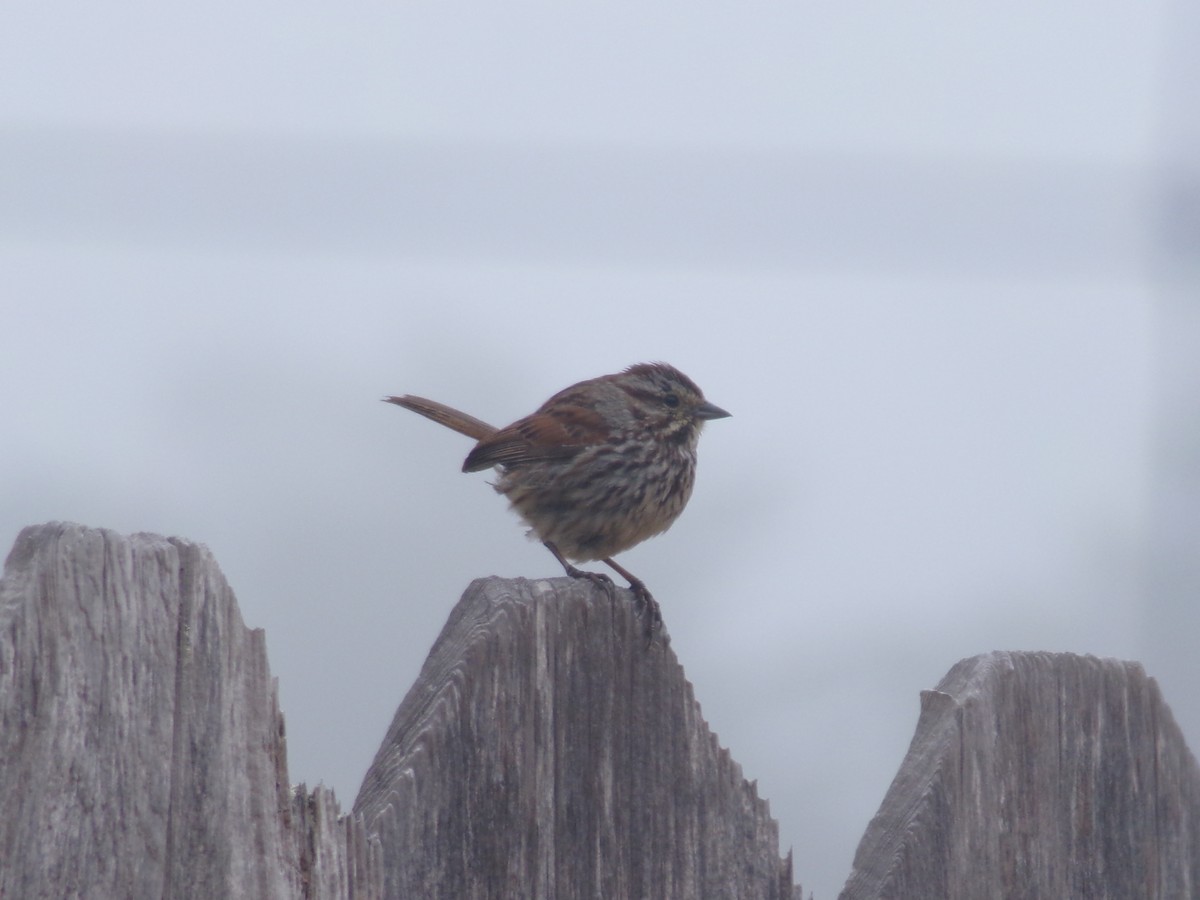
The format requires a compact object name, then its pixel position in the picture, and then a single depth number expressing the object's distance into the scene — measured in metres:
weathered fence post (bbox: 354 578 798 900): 4.08
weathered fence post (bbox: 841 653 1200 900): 5.00
